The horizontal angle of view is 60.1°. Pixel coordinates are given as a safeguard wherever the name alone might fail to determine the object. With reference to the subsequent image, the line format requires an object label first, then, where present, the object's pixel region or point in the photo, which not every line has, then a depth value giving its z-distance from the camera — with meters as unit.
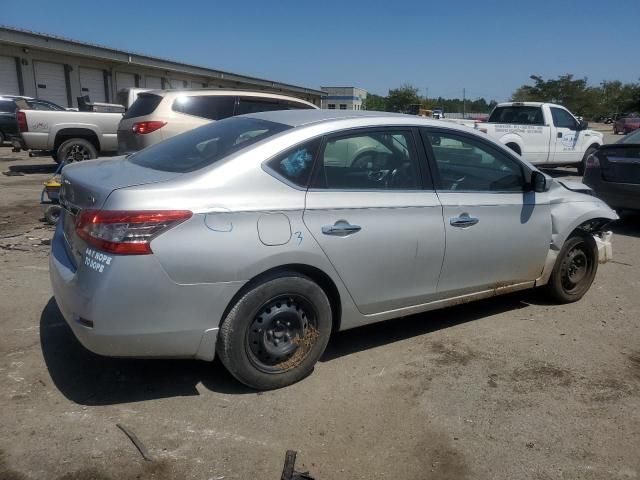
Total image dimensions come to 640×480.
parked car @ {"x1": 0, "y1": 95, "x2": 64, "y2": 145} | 17.82
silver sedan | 2.85
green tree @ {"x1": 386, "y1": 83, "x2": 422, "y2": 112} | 81.24
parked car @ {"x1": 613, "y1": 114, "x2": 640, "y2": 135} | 40.22
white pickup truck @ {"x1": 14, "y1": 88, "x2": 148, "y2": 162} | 11.70
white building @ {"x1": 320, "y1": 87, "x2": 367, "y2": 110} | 74.50
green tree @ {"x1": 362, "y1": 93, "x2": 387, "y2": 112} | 90.51
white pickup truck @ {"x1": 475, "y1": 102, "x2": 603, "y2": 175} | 13.33
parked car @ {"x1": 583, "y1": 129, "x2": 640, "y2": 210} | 7.78
